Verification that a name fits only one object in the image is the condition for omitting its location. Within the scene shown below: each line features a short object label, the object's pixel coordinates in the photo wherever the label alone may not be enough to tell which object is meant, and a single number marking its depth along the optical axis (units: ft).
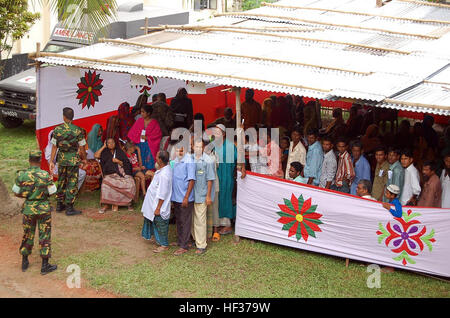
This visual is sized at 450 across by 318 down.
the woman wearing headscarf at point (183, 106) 41.29
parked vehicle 48.73
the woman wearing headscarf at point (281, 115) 42.73
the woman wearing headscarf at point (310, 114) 42.50
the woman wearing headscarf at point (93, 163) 35.65
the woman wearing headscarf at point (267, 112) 42.52
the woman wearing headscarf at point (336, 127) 38.55
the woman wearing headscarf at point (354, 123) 40.14
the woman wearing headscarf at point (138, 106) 37.32
